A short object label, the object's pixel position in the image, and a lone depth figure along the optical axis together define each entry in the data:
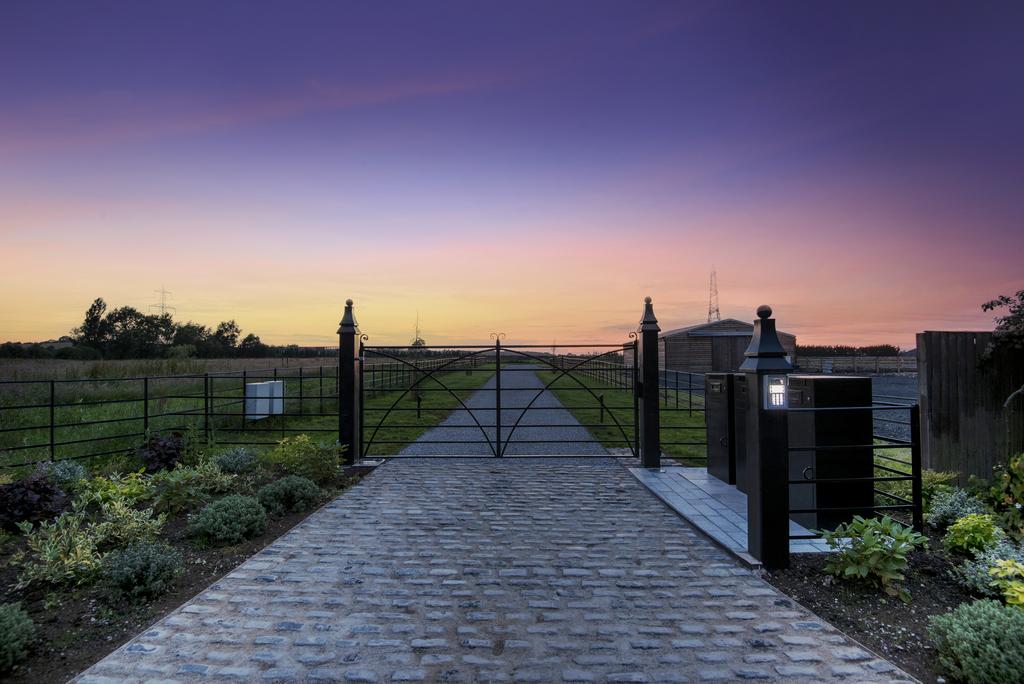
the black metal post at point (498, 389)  7.77
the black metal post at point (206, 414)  8.15
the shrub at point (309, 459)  6.29
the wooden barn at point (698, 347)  27.84
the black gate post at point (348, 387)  7.57
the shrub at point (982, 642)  2.24
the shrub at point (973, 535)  3.76
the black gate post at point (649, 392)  7.24
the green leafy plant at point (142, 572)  3.30
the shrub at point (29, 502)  4.66
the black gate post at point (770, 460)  3.78
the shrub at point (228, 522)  4.32
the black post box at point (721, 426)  6.05
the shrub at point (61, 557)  3.42
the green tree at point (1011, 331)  6.01
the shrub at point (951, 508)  4.53
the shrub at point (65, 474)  5.71
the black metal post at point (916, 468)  4.20
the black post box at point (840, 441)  4.50
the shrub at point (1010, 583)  2.75
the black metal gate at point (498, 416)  7.98
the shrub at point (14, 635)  2.45
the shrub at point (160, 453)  6.77
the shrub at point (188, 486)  5.22
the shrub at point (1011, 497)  4.37
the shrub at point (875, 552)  3.30
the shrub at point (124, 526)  4.10
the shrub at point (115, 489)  5.02
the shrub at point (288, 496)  5.17
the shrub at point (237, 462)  6.61
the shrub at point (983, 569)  3.24
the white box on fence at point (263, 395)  11.82
